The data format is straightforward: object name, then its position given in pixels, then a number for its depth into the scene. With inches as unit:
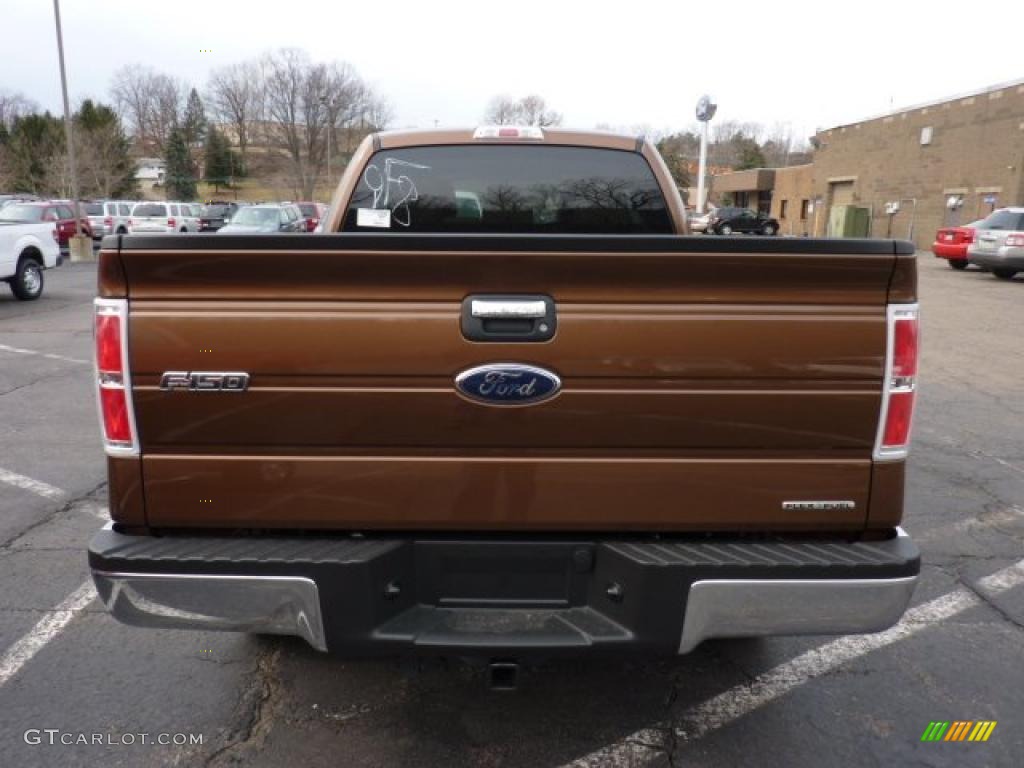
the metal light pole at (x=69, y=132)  916.6
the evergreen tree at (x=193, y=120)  3159.5
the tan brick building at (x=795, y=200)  1958.7
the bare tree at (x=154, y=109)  3088.1
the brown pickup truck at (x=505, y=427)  86.0
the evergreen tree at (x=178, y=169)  2876.5
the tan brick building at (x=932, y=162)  1169.4
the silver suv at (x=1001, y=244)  770.8
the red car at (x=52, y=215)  987.9
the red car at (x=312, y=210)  1438.4
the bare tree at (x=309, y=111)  3110.2
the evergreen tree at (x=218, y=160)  3223.4
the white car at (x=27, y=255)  550.6
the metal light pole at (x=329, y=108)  3062.0
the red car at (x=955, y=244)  888.6
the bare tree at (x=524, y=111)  2926.4
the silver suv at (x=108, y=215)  1227.2
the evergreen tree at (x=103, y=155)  1861.5
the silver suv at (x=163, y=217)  1213.1
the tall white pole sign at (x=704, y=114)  1899.6
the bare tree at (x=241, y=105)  3284.9
